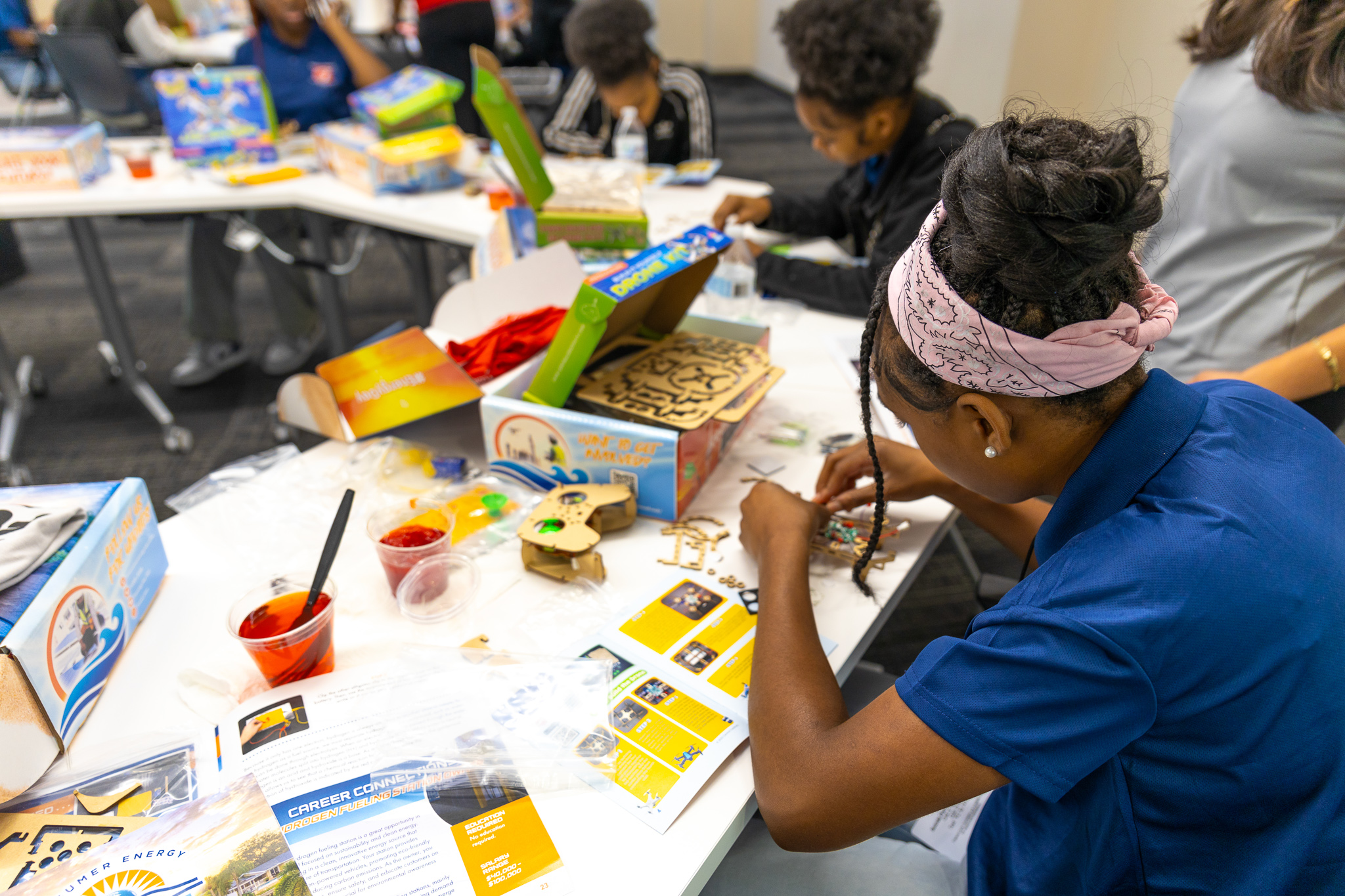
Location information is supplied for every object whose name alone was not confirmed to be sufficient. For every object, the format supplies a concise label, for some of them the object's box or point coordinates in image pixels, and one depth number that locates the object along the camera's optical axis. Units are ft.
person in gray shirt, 4.15
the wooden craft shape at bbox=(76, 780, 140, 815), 2.60
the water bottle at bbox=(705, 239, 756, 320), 6.11
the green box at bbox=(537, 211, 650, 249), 6.44
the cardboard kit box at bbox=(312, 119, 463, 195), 8.52
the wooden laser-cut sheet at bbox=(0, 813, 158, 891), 2.42
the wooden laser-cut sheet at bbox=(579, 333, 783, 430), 4.07
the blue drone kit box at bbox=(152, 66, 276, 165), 9.07
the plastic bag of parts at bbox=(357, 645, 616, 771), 2.78
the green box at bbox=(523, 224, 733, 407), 3.82
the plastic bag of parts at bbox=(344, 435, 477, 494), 4.37
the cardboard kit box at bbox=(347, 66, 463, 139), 8.91
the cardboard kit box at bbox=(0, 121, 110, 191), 8.09
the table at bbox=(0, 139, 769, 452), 7.99
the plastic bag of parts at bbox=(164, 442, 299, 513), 4.12
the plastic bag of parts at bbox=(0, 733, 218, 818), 2.61
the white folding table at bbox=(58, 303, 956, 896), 2.55
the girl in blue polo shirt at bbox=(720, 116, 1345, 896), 2.09
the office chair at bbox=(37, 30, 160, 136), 10.64
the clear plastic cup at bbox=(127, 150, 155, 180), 8.72
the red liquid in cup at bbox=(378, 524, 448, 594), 3.53
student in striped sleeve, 9.39
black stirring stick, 3.13
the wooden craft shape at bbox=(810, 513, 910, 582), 3.73
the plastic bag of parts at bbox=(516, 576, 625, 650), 3.32
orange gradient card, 4.19
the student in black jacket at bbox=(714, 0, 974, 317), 5.98
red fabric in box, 4.64
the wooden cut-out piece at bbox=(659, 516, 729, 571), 3.72
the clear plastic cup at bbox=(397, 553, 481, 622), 3.46
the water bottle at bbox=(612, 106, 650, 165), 9.30
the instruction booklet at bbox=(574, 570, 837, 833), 2.70
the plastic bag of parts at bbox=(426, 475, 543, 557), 3.92
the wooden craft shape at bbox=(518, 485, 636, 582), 3.55
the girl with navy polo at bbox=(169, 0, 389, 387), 10.28
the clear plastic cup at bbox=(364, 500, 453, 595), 3.51
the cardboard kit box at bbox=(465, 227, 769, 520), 3.82
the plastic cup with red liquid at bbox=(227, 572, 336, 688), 2.97
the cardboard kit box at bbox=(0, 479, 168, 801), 2.59
